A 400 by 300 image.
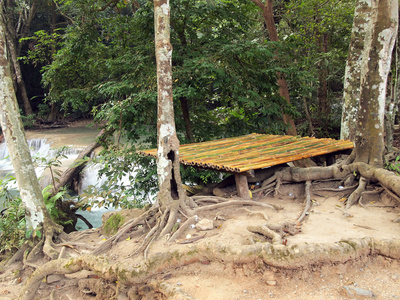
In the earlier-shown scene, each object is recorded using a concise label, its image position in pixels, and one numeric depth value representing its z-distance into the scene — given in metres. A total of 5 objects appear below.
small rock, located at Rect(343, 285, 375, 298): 2.79
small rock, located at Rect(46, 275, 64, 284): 4.30
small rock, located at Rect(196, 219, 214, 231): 4.30
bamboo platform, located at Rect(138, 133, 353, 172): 4.88
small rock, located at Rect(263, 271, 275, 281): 3.20
